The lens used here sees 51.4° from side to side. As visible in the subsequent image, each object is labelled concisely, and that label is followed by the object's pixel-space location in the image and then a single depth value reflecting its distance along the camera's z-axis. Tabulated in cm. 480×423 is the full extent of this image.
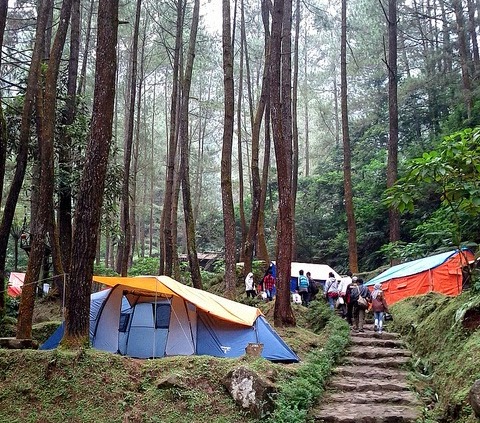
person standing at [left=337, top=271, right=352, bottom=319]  1245
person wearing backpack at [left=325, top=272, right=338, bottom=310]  1366
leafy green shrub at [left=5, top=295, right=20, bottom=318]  1213
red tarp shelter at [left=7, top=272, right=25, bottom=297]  2020
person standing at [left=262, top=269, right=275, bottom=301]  1505
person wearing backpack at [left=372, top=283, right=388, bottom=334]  1096
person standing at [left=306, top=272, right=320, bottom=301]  1538
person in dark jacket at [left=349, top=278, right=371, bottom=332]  1129
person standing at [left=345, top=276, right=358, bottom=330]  1130
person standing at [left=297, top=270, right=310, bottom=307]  1500
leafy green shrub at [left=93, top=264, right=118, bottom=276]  2031
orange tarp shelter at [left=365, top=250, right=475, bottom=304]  1250
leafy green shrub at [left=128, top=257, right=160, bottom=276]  2631
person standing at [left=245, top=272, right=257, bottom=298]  1455
